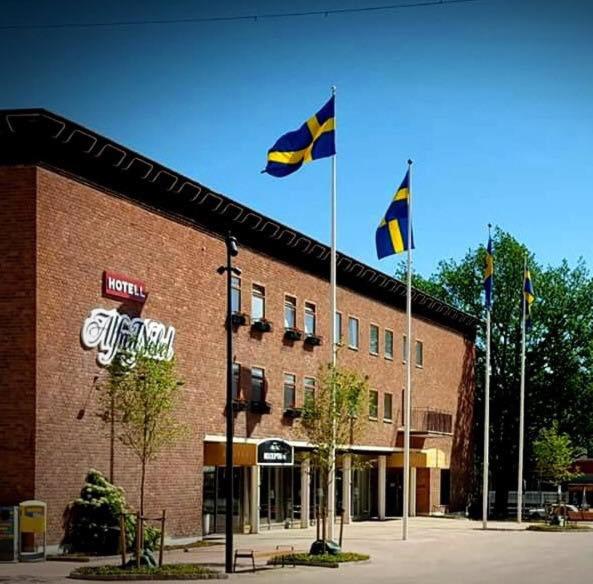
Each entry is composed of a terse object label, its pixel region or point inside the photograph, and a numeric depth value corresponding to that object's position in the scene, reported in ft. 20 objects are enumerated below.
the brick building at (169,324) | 106.11
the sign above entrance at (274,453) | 141.59
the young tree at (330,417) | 104.01
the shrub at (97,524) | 105.19
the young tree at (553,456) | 211.00
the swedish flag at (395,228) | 125.18
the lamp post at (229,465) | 88.58
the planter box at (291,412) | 158.50
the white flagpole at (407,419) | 135.06
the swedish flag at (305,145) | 105.60
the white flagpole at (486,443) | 170.75
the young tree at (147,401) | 97.96
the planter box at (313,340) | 164.66
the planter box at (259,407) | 148.25
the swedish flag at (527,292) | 183.11
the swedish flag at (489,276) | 165.58
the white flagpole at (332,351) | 108.53
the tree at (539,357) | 272.31
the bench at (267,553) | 92.84
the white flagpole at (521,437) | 185.37
